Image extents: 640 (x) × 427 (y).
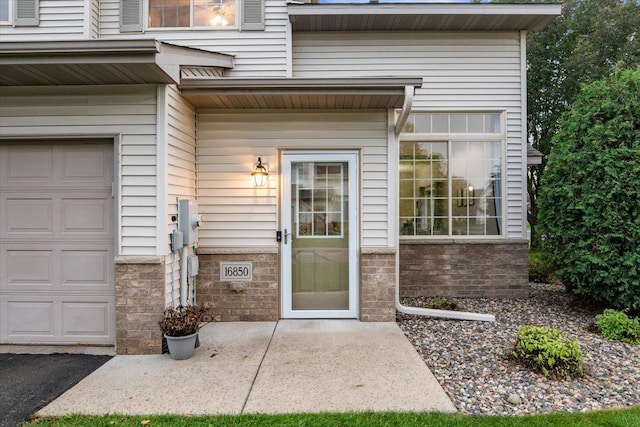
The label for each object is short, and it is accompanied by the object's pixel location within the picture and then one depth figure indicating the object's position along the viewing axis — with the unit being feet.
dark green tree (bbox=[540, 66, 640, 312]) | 13.94
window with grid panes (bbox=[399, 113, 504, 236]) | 19.04
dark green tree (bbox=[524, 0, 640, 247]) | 30.35
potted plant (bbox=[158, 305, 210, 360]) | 10.95
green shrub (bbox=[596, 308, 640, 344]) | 12.82
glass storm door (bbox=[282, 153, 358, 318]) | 14.75
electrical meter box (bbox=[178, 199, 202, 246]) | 12.69
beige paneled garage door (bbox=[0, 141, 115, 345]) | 12.09
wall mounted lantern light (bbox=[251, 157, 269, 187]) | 14.32
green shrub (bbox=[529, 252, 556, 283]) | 22.84
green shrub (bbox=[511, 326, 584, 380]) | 9.85
